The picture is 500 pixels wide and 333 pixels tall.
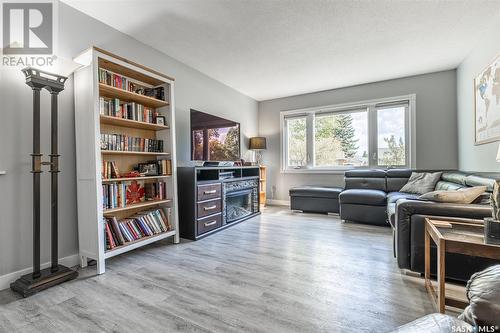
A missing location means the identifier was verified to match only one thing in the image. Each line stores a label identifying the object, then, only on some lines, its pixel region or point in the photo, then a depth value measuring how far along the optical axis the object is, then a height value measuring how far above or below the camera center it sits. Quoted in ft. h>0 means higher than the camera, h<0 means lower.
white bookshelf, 6.68 +0.71
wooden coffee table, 3.99 -1.41
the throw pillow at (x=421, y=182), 11.06 -0.89
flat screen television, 10.81 +1.48
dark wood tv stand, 9.56 -1.45
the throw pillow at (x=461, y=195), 5.94 -0.80
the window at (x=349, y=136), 13.99 +1.95
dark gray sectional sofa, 5.52 -1.52
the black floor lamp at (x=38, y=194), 5.77 -0.67
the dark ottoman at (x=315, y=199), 13.57 -2.01
